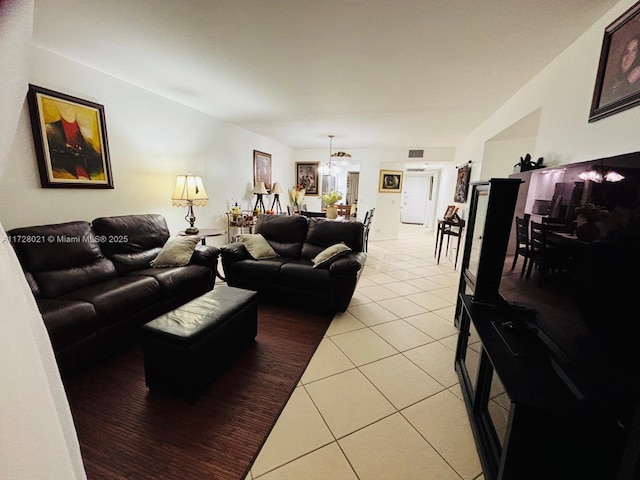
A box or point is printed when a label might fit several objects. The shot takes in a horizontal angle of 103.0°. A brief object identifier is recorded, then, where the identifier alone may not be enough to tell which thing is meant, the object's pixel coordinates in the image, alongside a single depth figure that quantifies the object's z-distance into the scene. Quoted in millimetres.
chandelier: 6121
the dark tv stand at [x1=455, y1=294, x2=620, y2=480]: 896
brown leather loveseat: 2672
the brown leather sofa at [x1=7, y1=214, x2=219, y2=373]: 1727
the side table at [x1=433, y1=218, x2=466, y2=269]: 4498
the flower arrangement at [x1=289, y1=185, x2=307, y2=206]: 6574
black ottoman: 1526
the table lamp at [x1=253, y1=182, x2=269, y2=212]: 5332
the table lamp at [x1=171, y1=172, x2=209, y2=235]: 3277
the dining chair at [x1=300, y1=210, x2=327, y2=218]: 5316
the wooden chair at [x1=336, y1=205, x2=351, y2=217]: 6055
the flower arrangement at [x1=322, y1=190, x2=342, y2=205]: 4609
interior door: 9766
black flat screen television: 857
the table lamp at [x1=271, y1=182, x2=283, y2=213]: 5879
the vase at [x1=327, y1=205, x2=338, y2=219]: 4619
